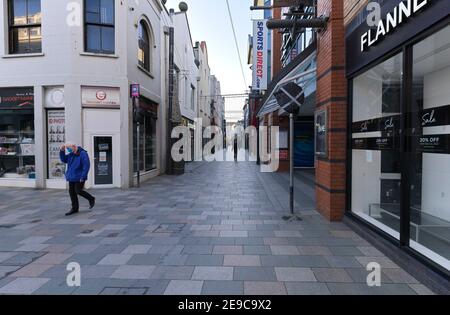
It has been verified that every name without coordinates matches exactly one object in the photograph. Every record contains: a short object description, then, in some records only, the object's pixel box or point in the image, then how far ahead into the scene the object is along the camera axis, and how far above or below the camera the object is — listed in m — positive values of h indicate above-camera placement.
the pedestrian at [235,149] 27.32 -0.11
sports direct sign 17.38 +5.20
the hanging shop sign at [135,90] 11.02 +1.93
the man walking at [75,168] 7.20 -0.44
